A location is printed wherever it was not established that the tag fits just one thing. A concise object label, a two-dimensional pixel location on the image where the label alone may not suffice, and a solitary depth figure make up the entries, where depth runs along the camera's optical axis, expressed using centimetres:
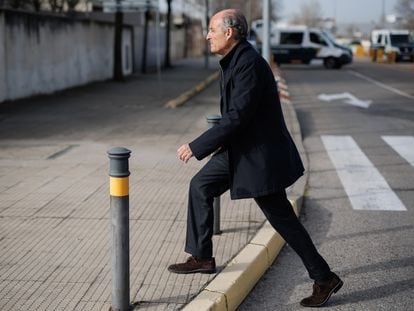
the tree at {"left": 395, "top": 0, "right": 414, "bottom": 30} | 5416
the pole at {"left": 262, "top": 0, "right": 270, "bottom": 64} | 1625
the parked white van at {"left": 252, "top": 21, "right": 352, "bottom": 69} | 3784
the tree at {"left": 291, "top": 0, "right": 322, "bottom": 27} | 14075
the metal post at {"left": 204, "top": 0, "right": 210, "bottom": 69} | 3677
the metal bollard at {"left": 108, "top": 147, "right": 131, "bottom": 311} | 360
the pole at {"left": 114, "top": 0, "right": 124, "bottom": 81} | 2502
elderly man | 391
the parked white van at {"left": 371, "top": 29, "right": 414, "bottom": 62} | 4841
